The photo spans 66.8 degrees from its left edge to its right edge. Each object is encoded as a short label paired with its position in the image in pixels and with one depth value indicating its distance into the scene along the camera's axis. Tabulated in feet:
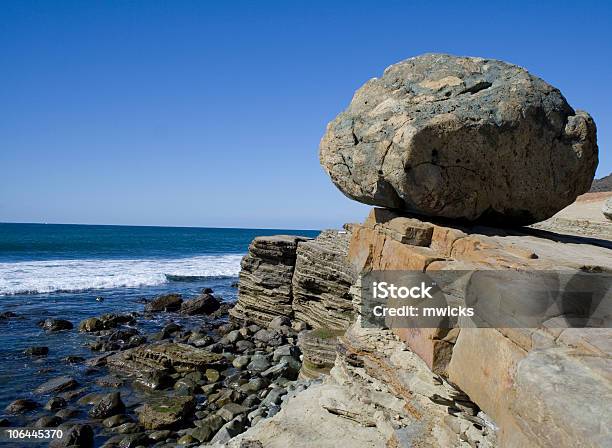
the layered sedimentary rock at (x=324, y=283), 60.08
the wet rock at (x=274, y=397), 43.04
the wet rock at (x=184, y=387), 46.44
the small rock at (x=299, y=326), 67.56
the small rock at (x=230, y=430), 35.60
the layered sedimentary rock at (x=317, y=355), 47.21
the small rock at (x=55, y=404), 41.37
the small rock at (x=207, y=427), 36.81
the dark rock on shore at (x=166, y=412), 39.14
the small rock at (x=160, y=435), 37.14
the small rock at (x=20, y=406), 40.50
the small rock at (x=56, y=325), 69.34
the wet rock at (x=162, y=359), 52.39
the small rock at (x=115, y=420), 38.86
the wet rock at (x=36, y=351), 56.39
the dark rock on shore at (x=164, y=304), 87.85
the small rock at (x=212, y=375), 50.60
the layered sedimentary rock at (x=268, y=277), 71.56
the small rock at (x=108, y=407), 40.50
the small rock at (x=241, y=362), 54.85
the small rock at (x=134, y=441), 35.73
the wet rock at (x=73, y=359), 54.90
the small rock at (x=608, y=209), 40.86
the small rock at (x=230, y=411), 40.29
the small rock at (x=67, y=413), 39.85
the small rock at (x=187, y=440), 36.28
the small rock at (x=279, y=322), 68.49
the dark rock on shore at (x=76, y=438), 34.63
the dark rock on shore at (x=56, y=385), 45.25
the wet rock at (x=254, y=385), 47.39
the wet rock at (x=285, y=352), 56.44
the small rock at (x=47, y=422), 38.10
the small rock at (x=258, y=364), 53.67
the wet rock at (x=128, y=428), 37.88
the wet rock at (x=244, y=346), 61.46
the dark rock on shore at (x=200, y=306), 86.17
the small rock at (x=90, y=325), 69.72
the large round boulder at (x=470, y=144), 23.25
